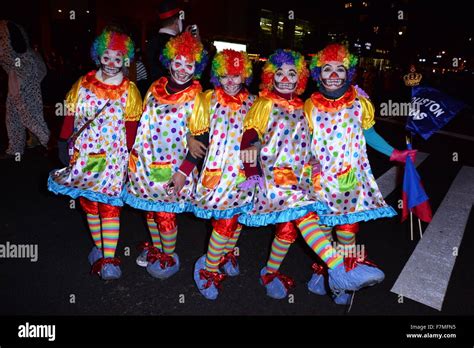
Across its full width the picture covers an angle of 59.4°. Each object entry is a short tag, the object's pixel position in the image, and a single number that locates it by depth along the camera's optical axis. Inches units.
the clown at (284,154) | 110.3
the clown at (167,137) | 113.2
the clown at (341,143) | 112.3
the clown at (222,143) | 112.5
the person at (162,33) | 129.9
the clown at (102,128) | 115.9
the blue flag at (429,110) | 126.3
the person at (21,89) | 232.1
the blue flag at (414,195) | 124.2
